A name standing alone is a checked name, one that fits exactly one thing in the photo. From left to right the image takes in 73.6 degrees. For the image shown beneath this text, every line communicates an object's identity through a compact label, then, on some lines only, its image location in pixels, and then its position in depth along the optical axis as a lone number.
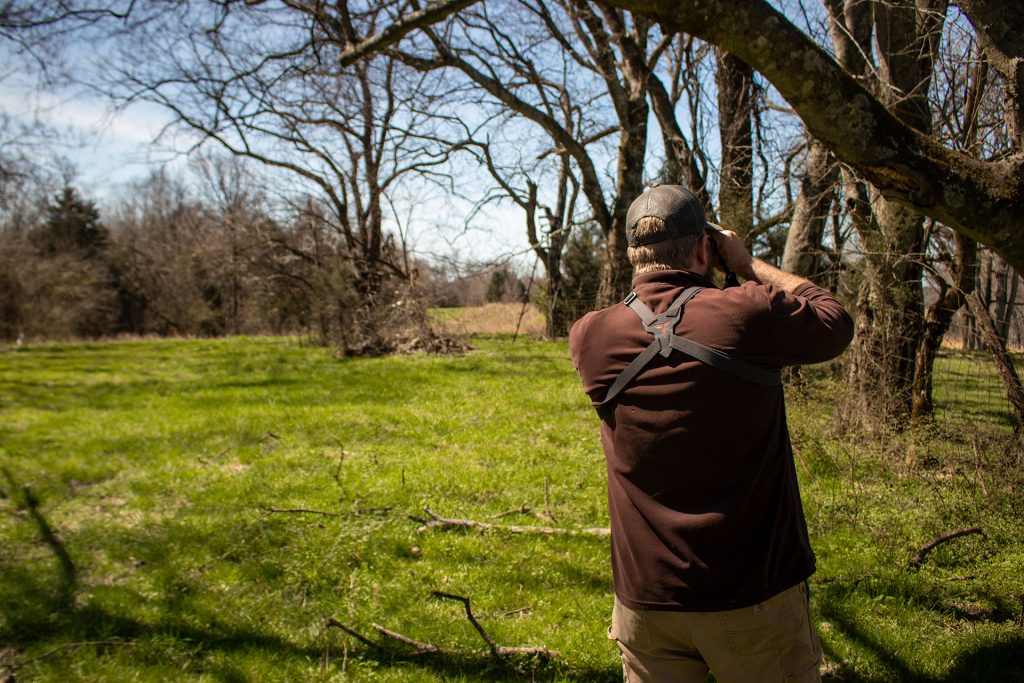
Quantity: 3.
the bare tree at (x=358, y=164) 13.80
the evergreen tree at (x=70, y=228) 36.78
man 1.87
